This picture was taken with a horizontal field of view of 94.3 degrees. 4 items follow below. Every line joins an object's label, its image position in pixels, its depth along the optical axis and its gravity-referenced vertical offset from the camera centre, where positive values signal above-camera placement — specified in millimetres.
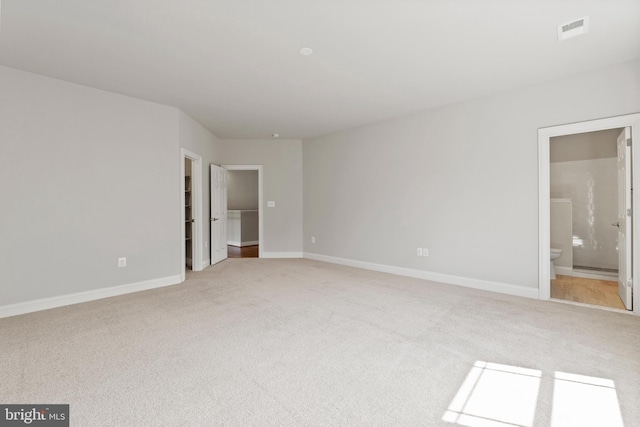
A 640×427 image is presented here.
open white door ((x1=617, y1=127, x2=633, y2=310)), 3094 -48
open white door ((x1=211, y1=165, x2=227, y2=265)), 5727 -2
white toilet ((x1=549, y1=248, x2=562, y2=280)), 4312 -613
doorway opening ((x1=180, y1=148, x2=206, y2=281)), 5141 +52
